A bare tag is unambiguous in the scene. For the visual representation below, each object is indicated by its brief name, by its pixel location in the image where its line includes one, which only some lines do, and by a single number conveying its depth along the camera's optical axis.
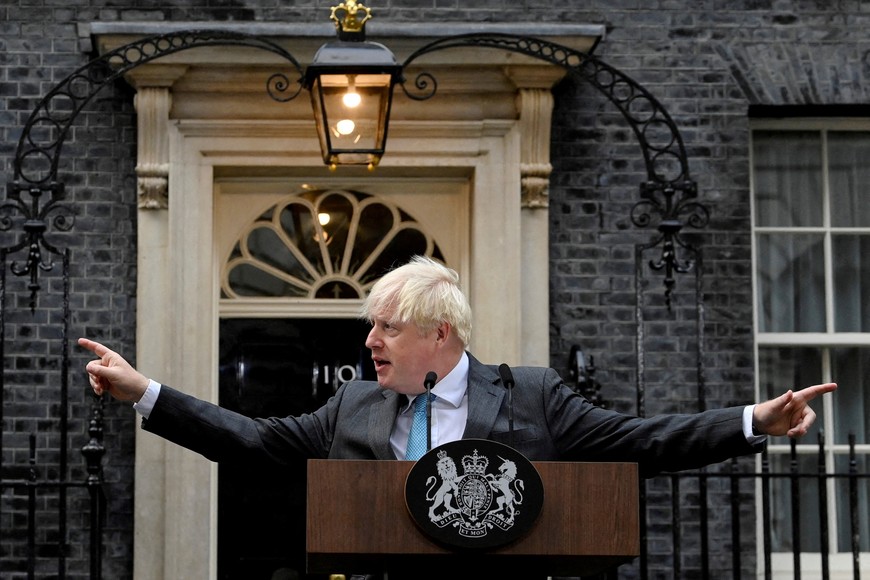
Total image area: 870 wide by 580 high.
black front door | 7.59
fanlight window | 7.80
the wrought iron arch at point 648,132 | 6.88
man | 3.65
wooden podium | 3.12
